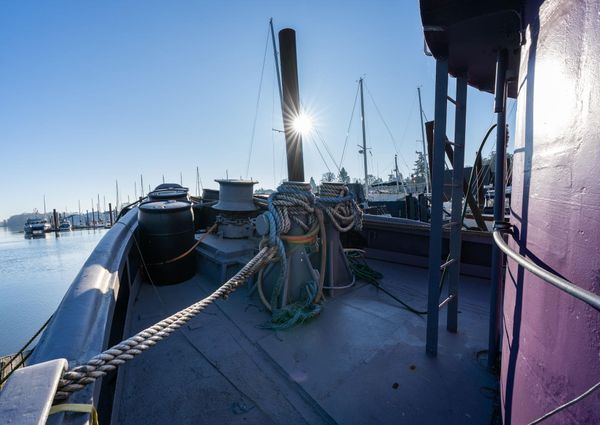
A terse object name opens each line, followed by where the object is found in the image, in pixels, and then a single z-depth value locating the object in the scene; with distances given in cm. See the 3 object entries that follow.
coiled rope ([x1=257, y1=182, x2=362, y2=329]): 270
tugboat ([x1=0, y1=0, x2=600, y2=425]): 77
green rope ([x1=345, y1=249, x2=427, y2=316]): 334
